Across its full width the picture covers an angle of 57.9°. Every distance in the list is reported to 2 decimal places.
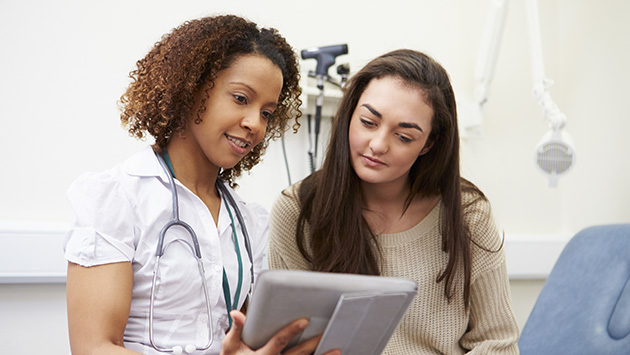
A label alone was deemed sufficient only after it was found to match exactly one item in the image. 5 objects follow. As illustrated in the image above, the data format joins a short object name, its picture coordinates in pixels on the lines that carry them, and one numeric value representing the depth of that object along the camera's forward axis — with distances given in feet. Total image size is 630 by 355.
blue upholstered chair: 4.70
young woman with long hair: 4.19
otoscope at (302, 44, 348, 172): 6.18
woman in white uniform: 2.81
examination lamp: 6.41
